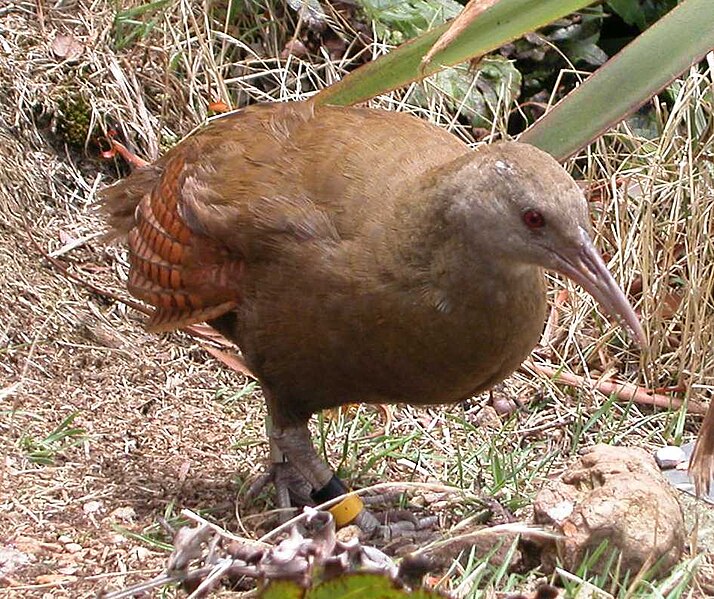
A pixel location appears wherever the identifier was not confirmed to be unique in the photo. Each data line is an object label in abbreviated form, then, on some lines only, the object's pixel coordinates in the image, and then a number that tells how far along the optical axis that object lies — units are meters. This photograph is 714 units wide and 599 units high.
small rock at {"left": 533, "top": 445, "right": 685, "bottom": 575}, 5.58
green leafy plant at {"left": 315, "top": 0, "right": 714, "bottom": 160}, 6.18
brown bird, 5.83
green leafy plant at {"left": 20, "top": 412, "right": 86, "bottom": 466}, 7.18
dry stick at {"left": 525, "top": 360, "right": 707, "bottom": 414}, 8.59
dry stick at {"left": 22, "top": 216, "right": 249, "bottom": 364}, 8.55
